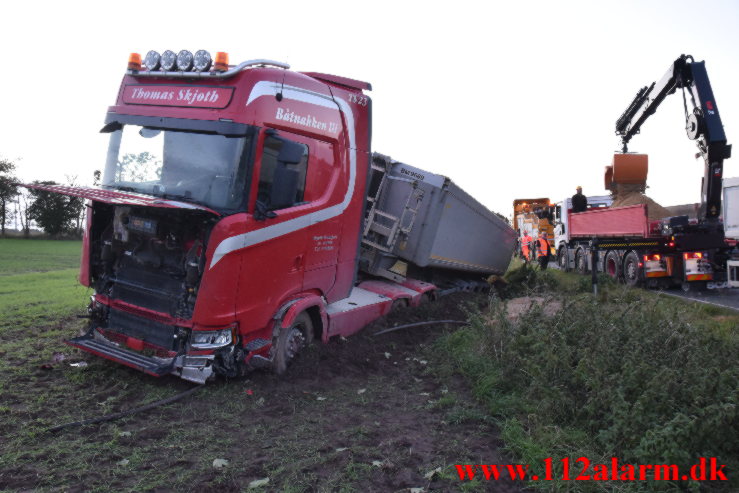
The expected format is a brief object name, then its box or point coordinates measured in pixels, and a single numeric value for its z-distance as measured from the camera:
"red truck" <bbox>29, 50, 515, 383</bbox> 5.25
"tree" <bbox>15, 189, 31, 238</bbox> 51.50
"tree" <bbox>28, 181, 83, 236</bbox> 48.53
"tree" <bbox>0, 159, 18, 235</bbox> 50.25
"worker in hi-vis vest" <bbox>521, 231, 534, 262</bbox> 24.47
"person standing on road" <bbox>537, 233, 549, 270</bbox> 18.36
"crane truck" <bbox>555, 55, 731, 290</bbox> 12.50
